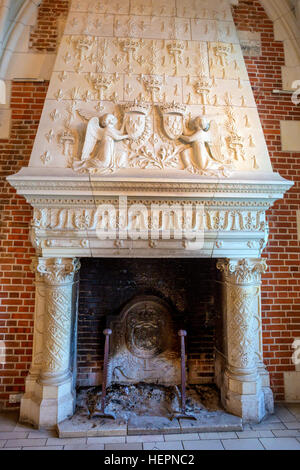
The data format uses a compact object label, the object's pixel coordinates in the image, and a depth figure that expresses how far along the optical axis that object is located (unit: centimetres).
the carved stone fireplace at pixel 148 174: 260
